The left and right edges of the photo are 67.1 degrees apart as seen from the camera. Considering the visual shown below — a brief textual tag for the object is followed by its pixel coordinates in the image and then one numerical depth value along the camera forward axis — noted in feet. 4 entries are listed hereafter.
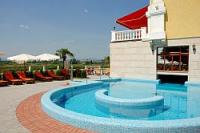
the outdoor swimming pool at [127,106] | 12.32
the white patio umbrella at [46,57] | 53.26
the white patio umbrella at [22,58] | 49.09
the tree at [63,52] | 112.30
